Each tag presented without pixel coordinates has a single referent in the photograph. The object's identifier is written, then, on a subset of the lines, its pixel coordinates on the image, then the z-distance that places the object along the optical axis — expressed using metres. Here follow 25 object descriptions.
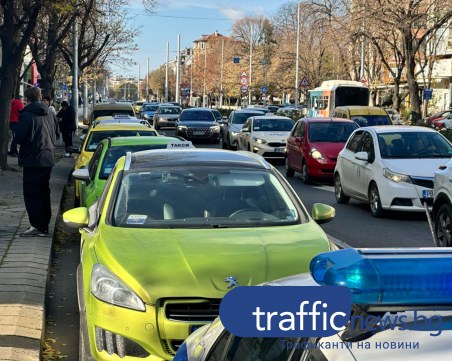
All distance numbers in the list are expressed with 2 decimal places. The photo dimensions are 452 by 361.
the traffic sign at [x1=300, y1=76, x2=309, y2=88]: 44.64
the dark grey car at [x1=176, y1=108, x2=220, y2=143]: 35.22
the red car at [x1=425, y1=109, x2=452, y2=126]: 44.88
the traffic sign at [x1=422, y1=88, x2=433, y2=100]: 40.34
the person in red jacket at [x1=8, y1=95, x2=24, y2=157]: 22.71
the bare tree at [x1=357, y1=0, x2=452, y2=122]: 34.62
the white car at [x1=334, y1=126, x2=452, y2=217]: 13.15
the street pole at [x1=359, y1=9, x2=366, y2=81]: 44.25
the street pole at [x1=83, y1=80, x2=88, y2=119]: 56.25
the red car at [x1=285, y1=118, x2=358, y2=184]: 19.31
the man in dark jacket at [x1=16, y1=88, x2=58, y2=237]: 10.07
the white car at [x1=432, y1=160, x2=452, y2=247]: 9.49
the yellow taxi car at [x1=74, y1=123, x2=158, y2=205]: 14.79
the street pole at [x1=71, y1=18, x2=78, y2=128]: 33.88
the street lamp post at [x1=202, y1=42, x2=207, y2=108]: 119.07
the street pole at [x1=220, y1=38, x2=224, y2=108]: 102.01
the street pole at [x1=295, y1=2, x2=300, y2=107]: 61.97
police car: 1.82
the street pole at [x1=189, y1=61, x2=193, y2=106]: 125.33
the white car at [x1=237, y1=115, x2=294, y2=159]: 25.20
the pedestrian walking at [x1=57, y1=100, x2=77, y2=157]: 27.81
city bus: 43.12
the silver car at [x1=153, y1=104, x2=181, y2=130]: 49.44
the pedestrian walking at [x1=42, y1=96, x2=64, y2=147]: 32.95
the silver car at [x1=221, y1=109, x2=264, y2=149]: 30.48
